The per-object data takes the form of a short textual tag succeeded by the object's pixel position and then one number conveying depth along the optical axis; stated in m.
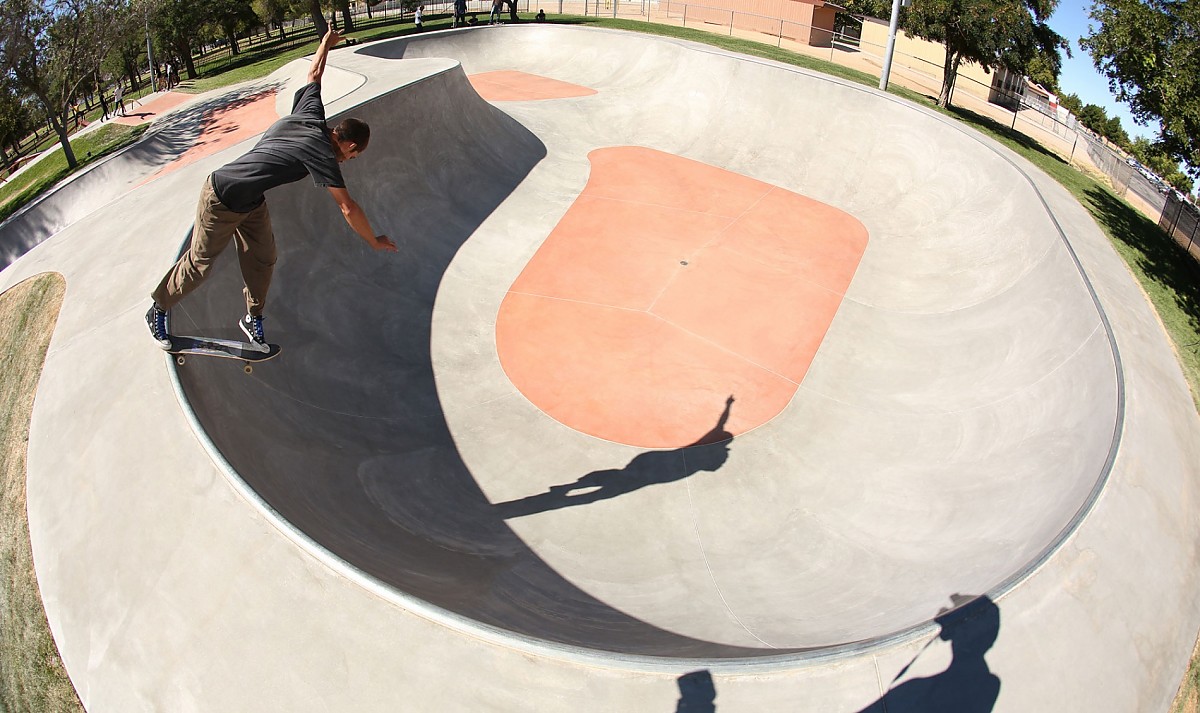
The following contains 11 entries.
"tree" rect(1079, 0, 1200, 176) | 11.09
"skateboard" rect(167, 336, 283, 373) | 5.38
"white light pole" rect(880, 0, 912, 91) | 16.54
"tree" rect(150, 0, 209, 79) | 29.31
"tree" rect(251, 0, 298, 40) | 32.41
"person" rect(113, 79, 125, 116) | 23.47
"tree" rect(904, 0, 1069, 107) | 18.30
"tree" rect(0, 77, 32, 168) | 19.64
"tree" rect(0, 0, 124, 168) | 17.94
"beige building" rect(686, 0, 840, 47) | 31.73
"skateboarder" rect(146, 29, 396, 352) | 4.54
